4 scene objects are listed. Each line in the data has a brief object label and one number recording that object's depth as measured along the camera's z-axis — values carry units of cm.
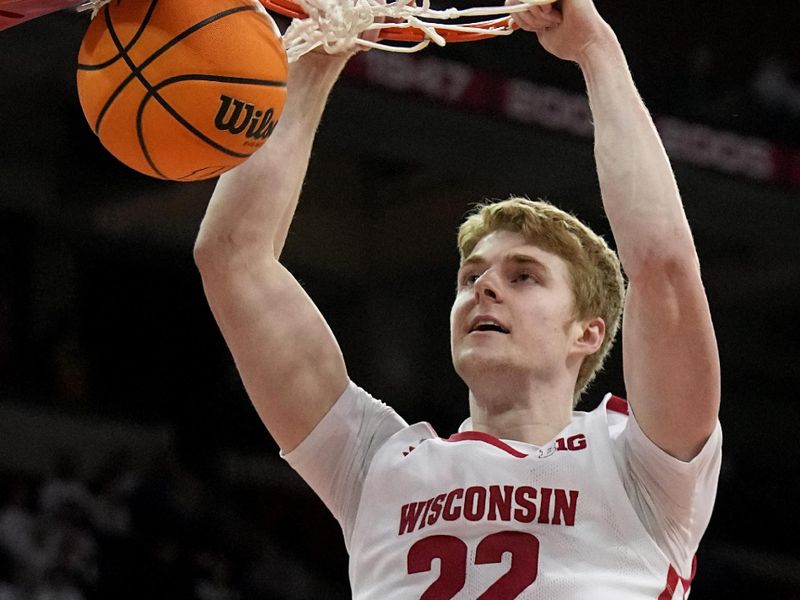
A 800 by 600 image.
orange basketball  458
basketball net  512
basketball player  487
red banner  1563
